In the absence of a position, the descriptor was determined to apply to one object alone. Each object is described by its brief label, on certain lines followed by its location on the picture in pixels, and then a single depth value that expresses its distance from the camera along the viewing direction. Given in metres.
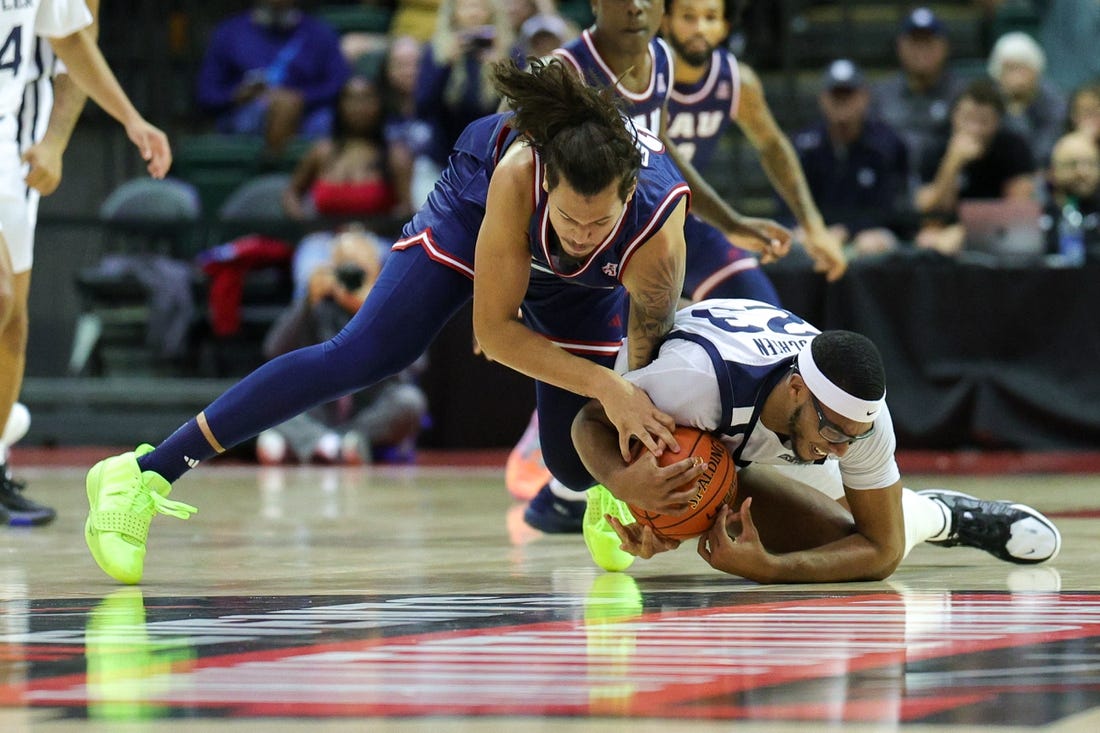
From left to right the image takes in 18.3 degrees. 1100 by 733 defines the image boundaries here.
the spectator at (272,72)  21.96
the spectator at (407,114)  19.65
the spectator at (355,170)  19.63
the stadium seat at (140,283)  19.12
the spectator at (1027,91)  19.44
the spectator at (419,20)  22.87
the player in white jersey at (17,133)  9.92
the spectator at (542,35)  17.31
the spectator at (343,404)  17.53
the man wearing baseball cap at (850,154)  18.75
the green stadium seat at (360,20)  23.90
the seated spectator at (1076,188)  17.24
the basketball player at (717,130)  10.70
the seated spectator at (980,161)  18.21
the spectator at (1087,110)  17.87
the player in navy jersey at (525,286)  7.20
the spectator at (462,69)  19.57
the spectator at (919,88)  19.78
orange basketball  7.44
